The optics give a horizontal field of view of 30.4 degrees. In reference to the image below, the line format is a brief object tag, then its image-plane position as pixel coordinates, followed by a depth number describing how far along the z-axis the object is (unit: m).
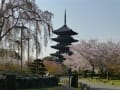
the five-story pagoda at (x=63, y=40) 59.87
